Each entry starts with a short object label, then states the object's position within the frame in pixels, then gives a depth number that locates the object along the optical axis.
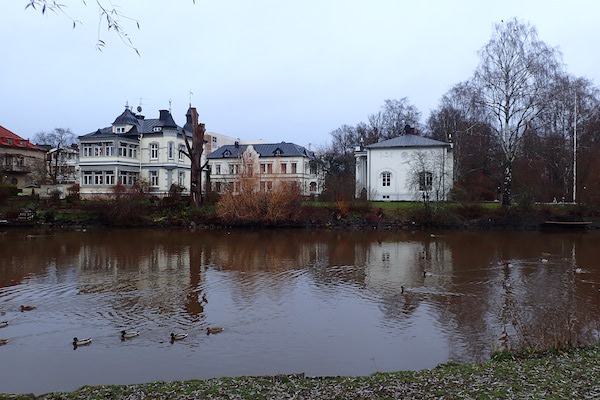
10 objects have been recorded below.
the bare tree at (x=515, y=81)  35.56
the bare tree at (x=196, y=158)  41.72
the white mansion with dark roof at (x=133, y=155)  48.25
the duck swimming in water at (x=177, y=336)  10.72
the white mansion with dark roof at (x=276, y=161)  61.03
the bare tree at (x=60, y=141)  73.41
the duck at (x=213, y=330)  11.27
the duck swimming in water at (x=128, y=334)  10.84
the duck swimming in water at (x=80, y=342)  10.37
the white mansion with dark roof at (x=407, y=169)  43.00
